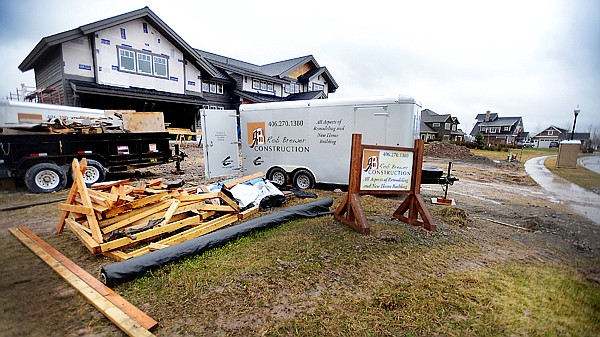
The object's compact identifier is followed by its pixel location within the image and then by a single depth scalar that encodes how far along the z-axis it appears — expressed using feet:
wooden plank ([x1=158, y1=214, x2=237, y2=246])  14.56
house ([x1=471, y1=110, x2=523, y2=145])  226.09
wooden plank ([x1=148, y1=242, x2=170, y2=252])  13.55
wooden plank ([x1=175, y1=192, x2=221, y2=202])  18.34
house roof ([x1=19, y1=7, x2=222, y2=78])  45.39
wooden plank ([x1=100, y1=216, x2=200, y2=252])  13.40
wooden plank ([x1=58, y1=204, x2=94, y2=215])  14.32
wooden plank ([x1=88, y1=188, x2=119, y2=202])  15.33
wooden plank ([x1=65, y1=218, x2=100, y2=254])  13.00
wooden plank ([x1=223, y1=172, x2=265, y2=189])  22.57
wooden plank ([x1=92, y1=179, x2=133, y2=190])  18.53
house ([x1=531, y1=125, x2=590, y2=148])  198.49
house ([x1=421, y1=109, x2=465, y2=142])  194.39
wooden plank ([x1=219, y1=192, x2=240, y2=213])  19.40
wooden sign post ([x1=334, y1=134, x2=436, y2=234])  16.58
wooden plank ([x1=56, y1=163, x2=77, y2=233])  16.28
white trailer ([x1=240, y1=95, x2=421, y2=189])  23.95
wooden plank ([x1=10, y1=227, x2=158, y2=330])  8.55
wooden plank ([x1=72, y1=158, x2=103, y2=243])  13.77
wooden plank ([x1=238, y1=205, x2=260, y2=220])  19.18
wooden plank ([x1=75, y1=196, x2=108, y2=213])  14.83
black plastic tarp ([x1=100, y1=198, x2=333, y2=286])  10.64
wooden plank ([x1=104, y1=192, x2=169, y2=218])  15.46
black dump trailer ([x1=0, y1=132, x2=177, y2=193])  25.35
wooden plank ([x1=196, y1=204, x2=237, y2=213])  18.39
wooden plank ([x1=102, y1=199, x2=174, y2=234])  15.03
